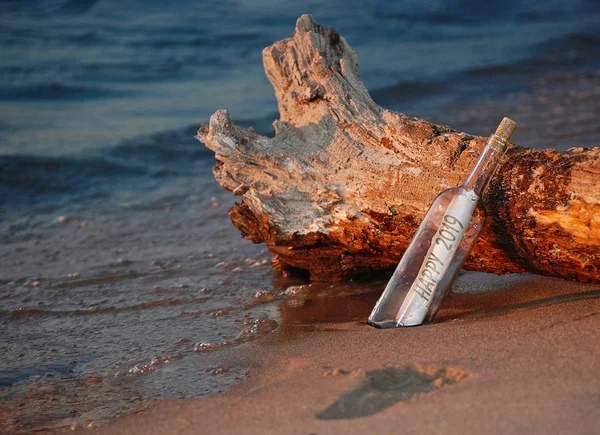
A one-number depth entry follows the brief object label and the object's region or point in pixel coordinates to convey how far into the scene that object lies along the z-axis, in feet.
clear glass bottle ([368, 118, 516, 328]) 7.78
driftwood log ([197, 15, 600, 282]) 7.96
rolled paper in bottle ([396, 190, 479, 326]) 7.78
